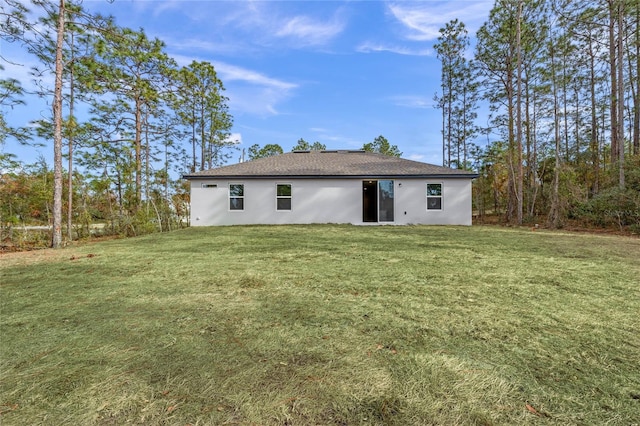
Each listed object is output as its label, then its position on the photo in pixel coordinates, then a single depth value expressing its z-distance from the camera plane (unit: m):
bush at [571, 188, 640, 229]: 8.78
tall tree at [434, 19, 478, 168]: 16.23
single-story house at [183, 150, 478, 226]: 11.41
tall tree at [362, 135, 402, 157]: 28.66
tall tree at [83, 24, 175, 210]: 7.19
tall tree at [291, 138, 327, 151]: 31.80
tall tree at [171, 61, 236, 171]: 17.16
